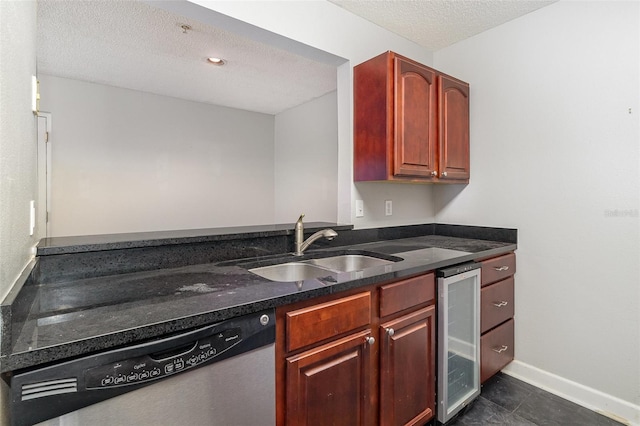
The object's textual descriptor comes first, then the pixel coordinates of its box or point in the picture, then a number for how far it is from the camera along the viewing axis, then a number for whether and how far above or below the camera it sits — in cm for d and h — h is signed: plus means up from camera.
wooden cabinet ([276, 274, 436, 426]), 111 -59
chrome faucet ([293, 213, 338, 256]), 177 -14
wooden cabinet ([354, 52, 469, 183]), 187 +57
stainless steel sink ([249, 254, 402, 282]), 166 -31
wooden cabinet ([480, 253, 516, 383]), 193 -67
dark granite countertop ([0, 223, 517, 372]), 72 -28
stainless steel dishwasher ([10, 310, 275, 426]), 70 -43
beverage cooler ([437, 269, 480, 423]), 161 -72
